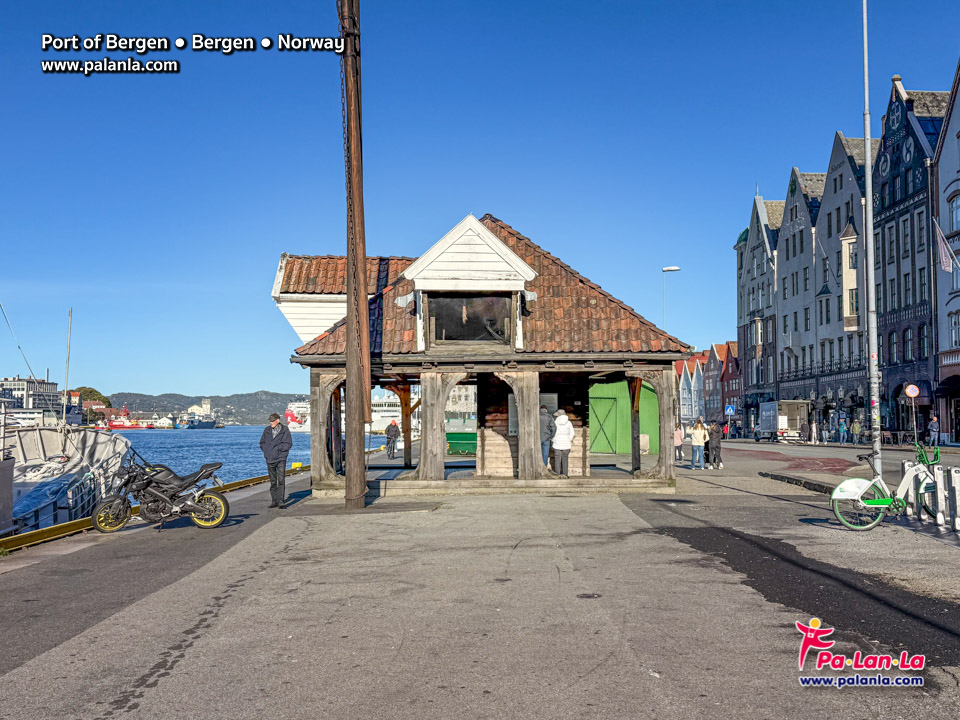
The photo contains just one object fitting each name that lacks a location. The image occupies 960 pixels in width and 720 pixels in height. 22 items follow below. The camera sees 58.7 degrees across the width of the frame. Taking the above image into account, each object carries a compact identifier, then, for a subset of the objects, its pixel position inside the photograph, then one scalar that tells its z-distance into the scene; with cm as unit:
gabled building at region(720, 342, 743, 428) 9294
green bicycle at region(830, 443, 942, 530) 1244
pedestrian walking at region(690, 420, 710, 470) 2800
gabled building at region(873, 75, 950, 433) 5138
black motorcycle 1380
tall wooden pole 1620
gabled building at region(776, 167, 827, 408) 7062
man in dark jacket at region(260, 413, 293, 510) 1692
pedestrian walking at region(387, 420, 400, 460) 4138
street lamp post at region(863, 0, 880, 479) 1722
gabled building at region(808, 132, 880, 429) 6100
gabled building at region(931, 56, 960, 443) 4775
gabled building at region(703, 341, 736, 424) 10444
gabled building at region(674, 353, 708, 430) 12256
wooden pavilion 1923
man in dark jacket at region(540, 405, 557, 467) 2064
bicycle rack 1220
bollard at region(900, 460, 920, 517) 1363
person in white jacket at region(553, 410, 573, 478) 2014
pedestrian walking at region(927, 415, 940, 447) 4581
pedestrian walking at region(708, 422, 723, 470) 2833
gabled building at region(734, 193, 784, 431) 8031
